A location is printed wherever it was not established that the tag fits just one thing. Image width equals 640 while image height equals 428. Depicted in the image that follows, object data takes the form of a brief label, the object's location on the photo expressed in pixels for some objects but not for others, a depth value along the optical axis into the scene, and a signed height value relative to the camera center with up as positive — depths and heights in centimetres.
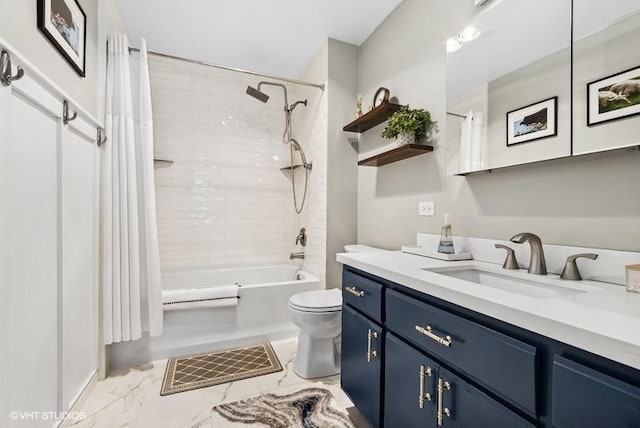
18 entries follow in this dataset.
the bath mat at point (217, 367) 190 -111
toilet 195 -84
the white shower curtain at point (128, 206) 195 +4
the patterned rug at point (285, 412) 154 -111
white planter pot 192 +48
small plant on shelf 190 +56
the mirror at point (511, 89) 120 +58
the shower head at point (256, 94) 277 +111
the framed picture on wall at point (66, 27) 121 +85
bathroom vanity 59 -38
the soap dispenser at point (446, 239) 159 -15
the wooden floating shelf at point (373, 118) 214 +73
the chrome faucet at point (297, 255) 306 -46
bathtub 218 -93
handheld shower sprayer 281 +79
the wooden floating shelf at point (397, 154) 189 +40
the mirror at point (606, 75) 99 +49
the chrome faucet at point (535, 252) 118 -16
